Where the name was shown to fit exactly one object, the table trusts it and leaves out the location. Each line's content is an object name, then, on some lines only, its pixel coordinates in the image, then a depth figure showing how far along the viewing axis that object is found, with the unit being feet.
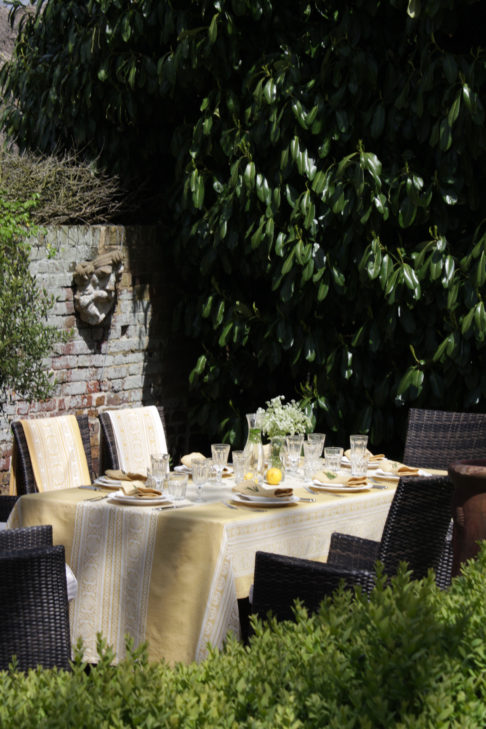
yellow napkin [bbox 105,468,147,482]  21.22
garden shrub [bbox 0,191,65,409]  30.73
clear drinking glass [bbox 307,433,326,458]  22.58
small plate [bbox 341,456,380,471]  23.81
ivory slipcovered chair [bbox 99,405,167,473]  26.01
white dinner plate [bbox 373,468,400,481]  22.74
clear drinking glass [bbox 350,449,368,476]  22.47
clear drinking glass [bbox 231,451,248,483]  21.63
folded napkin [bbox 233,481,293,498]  19.88
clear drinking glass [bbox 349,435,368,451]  22.47
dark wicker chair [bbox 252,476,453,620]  16.44
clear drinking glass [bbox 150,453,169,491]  20.04
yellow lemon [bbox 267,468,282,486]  21.36
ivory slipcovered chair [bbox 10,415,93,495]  24.06
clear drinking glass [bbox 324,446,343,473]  22.09
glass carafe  22.37
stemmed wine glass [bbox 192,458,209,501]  20.08
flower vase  21.99
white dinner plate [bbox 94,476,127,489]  21.09
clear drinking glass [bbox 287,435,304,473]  22.64
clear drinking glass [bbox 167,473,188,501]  19.38
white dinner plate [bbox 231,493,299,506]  19.48
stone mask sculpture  34.12
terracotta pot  16.88
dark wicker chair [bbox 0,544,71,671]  14.90
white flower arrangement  22.09
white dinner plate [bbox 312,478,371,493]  21.05
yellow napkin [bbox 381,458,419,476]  22.99
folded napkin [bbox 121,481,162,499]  19.60
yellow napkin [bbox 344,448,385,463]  24.12
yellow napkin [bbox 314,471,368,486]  21.24
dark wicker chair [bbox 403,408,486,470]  26.72
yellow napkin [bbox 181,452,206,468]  22.84
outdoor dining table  18.01
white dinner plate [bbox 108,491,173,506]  19.32
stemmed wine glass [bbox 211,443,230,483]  22.15
